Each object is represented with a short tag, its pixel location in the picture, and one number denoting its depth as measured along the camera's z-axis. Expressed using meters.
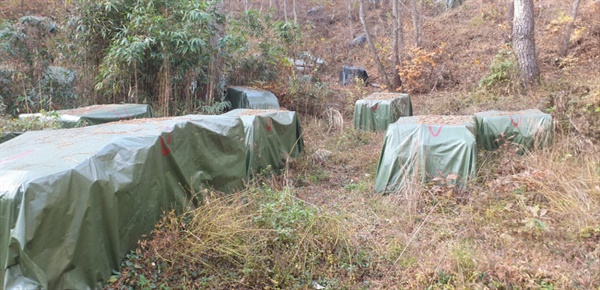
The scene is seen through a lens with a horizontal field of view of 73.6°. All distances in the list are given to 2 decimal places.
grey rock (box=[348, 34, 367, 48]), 14.78
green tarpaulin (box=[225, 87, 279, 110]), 7.91
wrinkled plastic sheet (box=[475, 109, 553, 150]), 4.66
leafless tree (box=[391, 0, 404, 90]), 10.58
